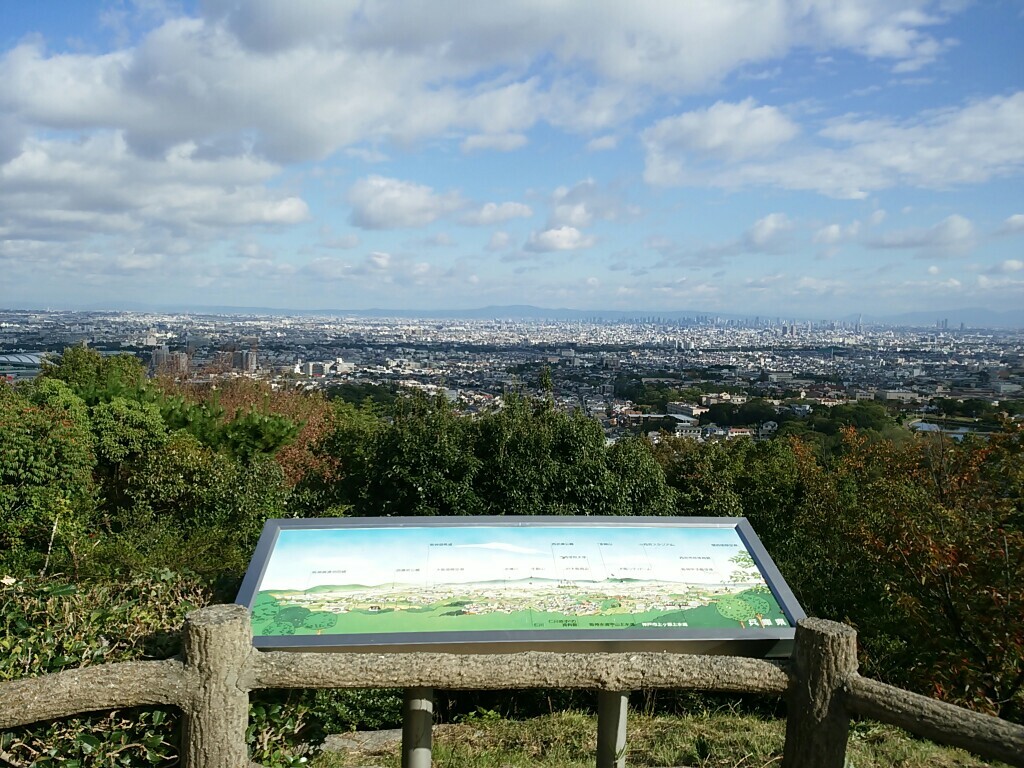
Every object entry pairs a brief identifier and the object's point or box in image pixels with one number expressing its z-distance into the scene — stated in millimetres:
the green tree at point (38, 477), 7461
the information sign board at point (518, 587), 2979
